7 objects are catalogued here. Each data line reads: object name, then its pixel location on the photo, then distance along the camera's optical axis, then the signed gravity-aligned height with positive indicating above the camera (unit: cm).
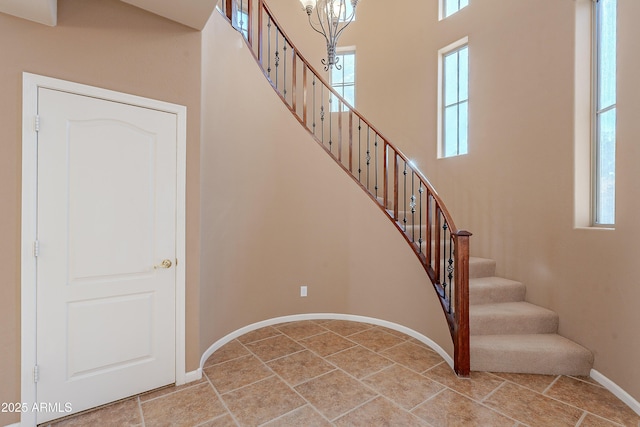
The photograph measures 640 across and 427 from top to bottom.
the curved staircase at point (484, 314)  260 -93
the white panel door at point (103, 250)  197 -26
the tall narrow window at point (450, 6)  438 +299
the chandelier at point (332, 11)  256 +170
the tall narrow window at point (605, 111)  263 +91
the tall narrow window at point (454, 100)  430 +164
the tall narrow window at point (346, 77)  542 +242
